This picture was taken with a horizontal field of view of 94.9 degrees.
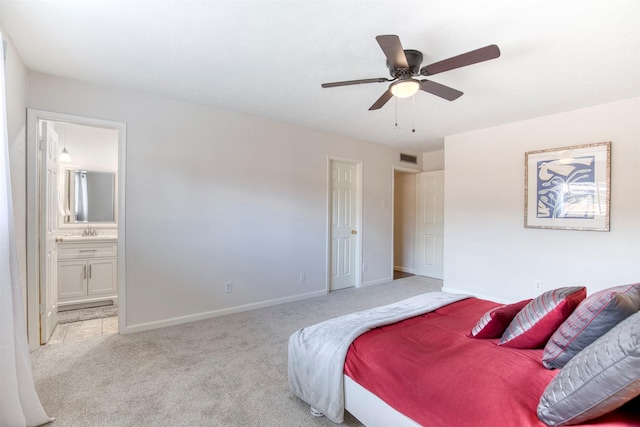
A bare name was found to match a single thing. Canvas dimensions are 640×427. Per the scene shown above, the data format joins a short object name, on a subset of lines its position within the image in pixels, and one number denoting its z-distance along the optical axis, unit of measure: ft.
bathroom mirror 13.91
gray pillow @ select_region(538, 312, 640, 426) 2.89
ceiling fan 5.60
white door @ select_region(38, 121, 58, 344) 8.59
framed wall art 10.41
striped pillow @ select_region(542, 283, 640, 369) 3.69
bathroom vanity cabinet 12.35
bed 3.56
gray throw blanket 5.31
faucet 14.05
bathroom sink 12.42
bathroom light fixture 13.12
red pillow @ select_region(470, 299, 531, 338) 5.25
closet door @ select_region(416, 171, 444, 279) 17.83
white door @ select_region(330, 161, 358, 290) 15.03
